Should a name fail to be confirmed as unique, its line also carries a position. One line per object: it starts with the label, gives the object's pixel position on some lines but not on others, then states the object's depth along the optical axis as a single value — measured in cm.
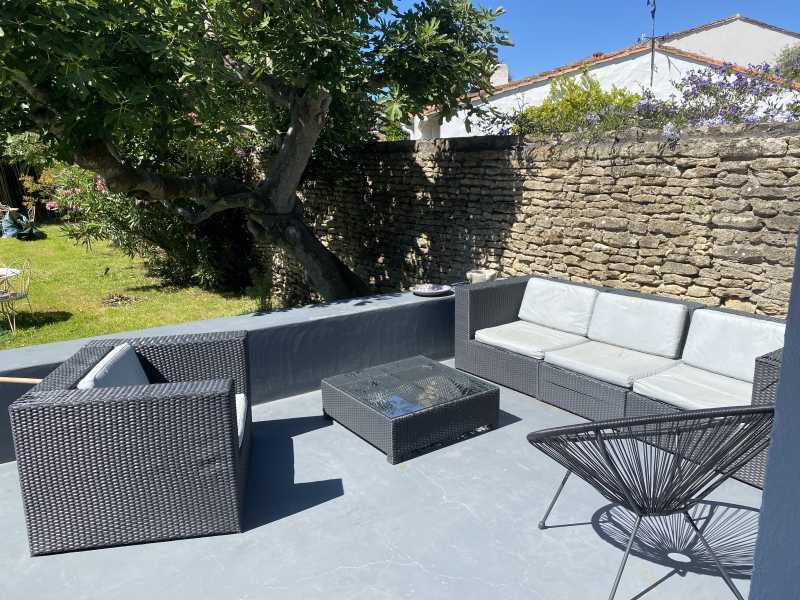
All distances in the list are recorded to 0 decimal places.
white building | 1373
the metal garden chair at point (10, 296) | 779
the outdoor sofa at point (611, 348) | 389
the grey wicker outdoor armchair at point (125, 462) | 286
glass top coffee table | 385
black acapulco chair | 246
